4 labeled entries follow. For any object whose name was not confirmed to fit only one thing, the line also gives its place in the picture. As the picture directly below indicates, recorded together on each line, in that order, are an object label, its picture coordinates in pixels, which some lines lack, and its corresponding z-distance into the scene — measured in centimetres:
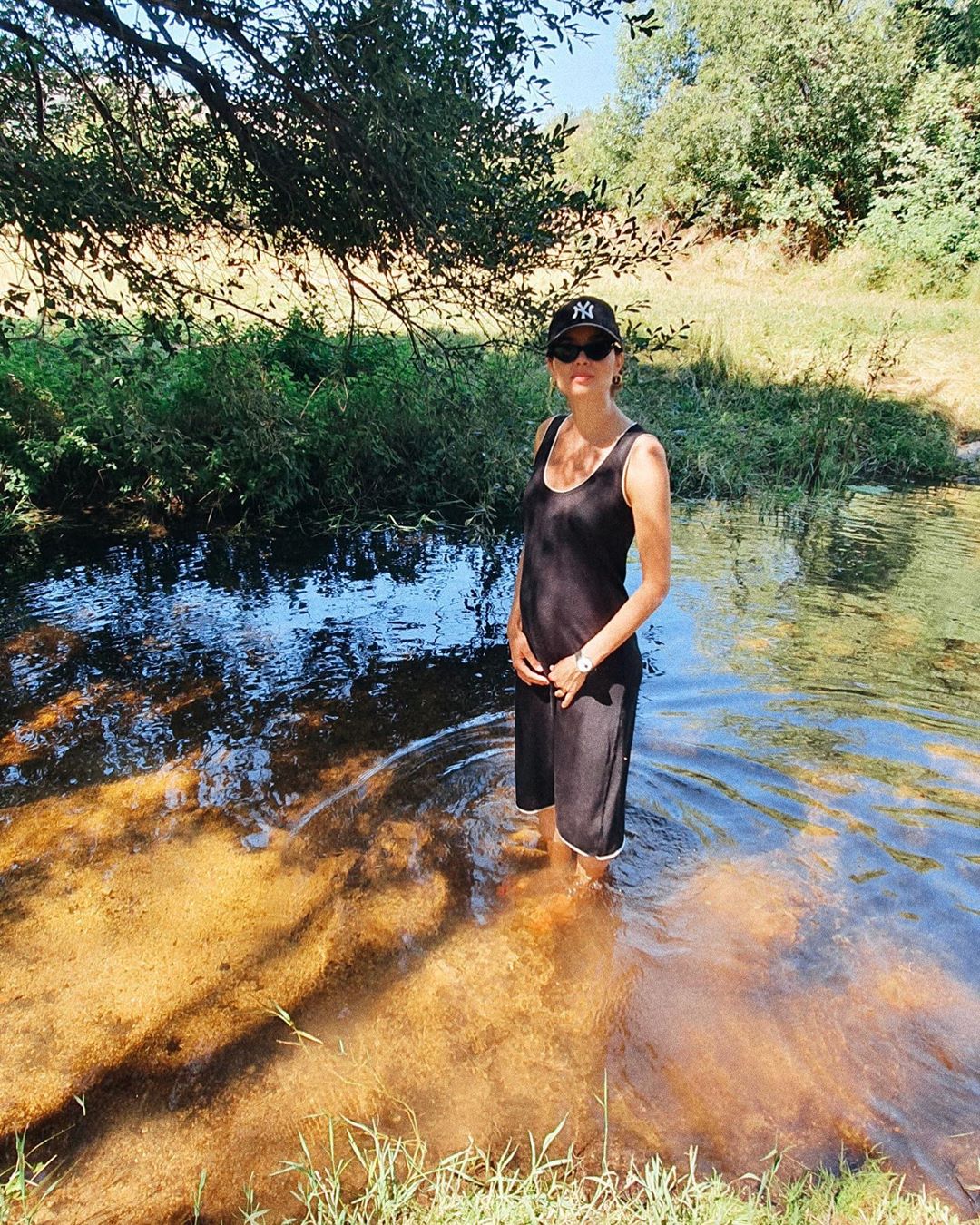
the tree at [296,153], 451
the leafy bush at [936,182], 1686
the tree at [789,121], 2188
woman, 244
